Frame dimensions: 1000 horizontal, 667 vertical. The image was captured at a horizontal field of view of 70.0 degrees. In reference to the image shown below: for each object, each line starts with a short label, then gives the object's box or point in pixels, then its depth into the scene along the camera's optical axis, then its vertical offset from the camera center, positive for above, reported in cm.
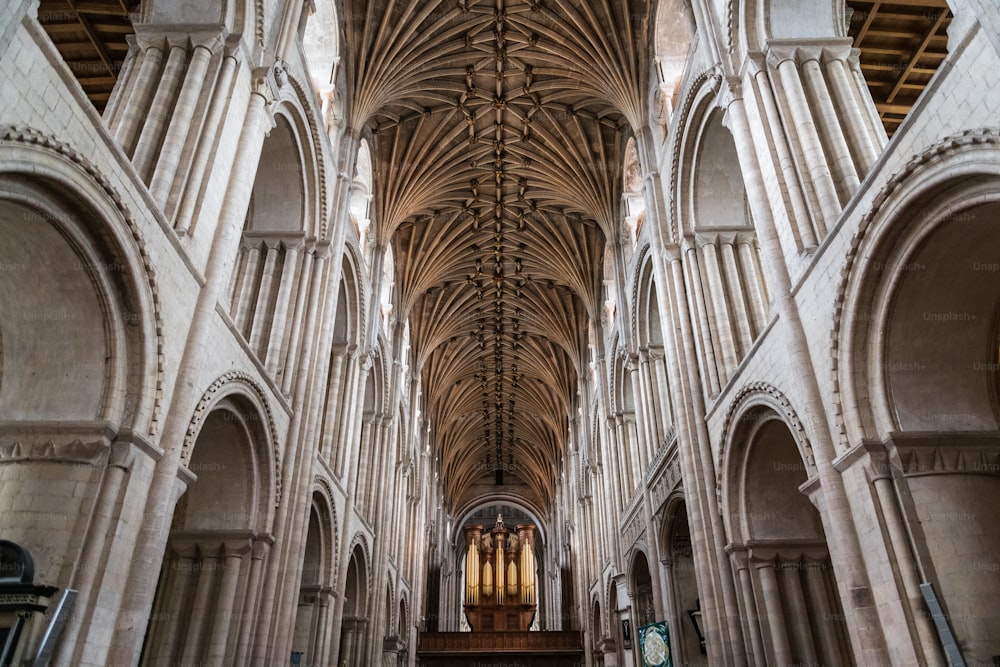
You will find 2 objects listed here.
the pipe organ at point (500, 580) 4110 +951
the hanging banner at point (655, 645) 1298 +194
